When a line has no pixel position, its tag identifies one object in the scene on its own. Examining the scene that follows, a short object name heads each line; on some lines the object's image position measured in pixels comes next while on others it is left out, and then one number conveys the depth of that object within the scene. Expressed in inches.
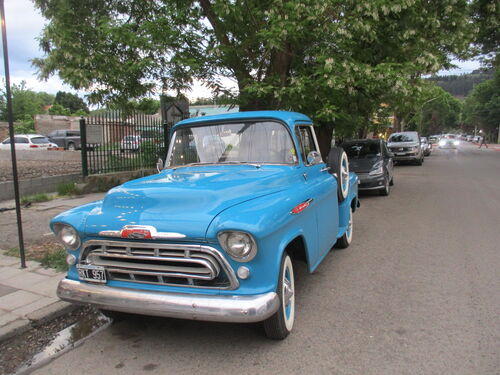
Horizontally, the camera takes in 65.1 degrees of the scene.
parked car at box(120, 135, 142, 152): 442.3
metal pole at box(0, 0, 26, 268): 183.0
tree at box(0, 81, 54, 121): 2069.4
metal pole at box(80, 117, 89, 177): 386.3
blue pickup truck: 107.9
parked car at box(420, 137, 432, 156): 1123.5
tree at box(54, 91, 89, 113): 3346.5
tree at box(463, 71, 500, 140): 2559.1
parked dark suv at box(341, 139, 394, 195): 429.1
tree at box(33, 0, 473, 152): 309.0
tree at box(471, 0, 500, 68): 467.8
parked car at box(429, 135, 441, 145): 2585.1
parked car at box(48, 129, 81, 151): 1154.7
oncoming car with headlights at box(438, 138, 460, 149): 1796.3
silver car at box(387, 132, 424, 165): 835.4
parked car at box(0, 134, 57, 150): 984.3
